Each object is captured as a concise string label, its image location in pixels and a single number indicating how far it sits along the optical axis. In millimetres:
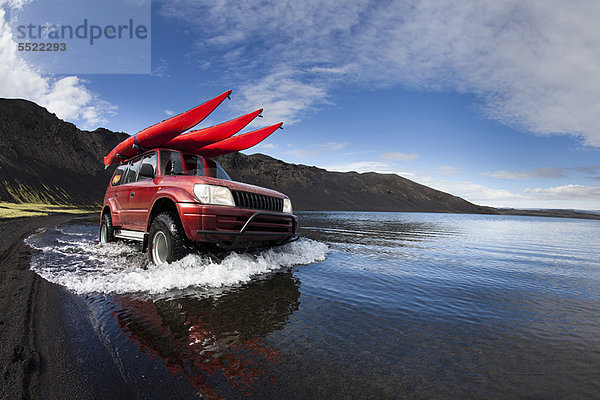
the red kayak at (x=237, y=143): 6910
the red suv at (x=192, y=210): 4516
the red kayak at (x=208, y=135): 6586
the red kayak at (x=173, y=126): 6426
